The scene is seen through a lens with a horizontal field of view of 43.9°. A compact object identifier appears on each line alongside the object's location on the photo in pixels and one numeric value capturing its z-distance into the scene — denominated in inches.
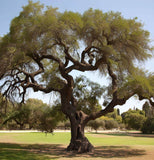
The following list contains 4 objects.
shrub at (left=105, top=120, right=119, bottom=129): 3110.7
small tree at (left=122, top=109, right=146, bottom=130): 2583.7
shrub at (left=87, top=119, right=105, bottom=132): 2626.7
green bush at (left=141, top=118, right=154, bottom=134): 2288.9
